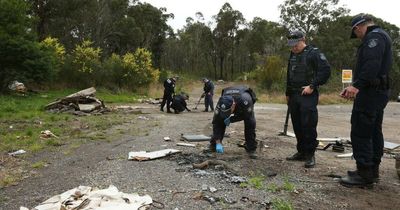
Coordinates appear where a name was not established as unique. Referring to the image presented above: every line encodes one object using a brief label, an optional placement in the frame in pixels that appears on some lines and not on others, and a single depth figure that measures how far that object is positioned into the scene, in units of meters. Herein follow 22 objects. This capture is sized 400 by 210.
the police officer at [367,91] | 4.97
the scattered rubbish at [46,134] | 9.57
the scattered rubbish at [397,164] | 5.73
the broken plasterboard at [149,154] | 6.65
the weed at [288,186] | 4.94
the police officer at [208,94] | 18.78
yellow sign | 24.97
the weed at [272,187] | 4.88
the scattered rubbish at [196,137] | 8.81
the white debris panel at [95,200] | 4.13
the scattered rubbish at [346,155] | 7.53
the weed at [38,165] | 6.55
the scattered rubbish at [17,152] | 7.54
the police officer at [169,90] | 17.53
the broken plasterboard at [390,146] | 8.16
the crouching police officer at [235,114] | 6.63
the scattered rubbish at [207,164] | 5.87
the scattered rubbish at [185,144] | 8.09
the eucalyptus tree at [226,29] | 63.16
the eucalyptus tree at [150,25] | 48.19
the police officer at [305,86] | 6.09
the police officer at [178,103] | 17.33
